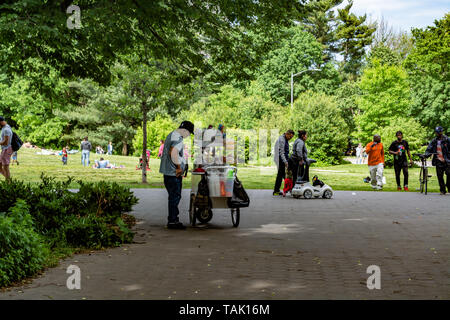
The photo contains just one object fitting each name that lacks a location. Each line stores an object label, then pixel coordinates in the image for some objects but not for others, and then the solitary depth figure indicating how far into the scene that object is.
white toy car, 16.83
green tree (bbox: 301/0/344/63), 76.12
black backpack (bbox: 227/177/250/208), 10.53
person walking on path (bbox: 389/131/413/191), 20.41
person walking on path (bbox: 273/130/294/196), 17.14
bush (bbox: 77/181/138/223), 9.87
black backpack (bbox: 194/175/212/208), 10.52
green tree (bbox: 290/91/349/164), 45.16
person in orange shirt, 20.64
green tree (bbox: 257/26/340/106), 66.50
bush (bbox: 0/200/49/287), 6.12
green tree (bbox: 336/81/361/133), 69.25
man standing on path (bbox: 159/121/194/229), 10.59
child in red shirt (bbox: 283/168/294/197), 17.34
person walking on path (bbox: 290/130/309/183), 17.12
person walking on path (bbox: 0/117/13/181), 16.31
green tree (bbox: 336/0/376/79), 76.62
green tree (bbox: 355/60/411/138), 52.91
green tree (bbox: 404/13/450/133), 48.03
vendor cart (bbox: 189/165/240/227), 10.45
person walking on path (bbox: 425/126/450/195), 18.38
